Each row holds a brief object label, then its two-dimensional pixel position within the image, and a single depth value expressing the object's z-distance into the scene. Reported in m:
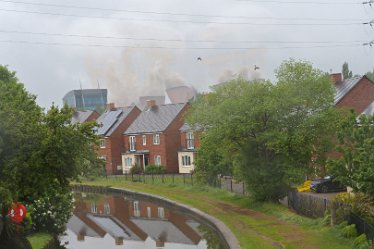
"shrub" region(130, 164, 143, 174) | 67.80
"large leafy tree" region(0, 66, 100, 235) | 19.05
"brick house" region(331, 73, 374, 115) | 49.97
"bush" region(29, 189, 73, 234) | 27.34
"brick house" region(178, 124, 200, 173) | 63.59
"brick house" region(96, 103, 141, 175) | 74.00
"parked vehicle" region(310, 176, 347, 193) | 38.97
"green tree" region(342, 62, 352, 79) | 99.12
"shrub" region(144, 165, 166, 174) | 65.81
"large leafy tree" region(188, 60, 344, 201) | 32.22
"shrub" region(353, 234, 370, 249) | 18.59
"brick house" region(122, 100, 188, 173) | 67.00
